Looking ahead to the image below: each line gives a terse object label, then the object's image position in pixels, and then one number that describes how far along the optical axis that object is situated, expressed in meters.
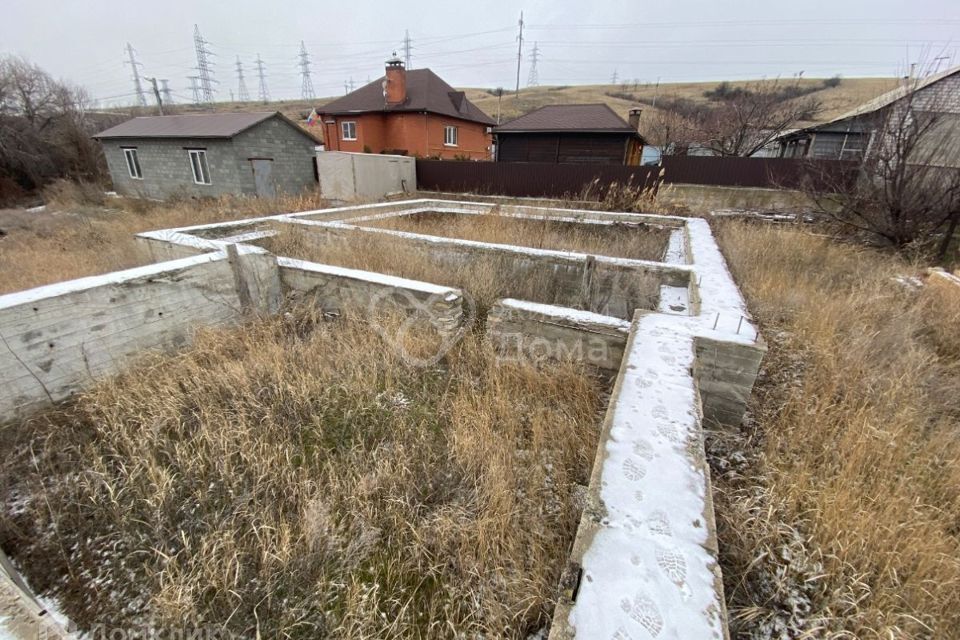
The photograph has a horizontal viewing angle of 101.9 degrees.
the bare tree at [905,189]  6.34
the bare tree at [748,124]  17.47
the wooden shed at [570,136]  15.58
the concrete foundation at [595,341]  1.26
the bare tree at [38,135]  18.38
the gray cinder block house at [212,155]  13.65
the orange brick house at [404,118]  18.45
